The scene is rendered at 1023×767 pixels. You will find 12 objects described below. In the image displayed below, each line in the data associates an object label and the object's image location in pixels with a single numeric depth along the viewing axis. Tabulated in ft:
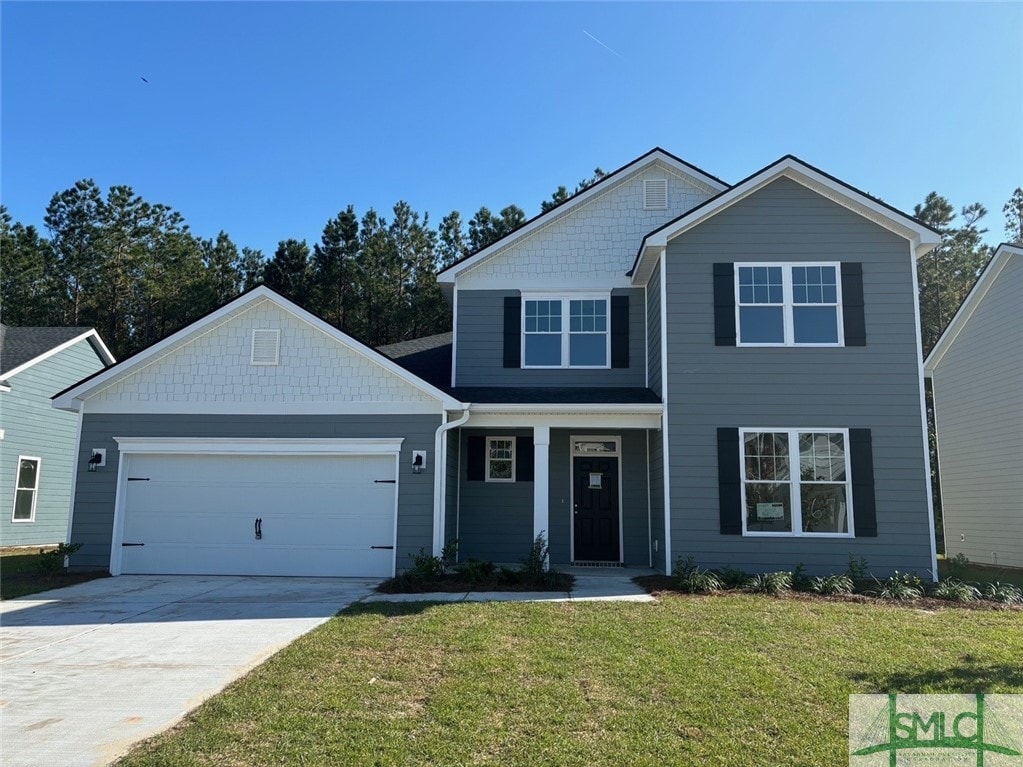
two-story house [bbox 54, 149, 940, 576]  36.91
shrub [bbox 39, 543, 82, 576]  37.04
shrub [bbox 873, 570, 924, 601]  32.04
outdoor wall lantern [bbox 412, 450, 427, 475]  38.32
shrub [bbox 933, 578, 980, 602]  31.78
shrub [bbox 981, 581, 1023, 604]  31.78
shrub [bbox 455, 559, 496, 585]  34.50
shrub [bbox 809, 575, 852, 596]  32.81
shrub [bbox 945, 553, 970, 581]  37.75
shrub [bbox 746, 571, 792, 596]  32.68
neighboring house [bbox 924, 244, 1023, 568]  45.98
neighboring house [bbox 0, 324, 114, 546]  56.70
